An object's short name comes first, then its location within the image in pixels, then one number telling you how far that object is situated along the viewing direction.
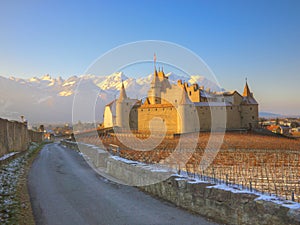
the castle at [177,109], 56.04
